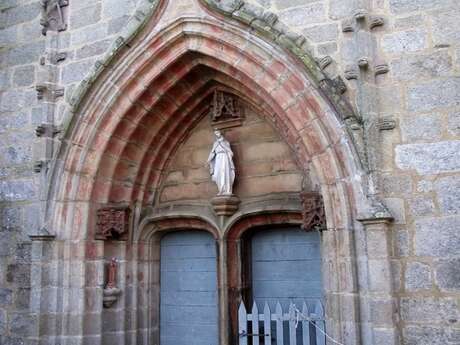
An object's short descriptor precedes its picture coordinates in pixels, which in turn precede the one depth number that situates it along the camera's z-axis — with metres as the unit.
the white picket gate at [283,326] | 5.16
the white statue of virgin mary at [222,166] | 5.98
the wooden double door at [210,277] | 5.78
